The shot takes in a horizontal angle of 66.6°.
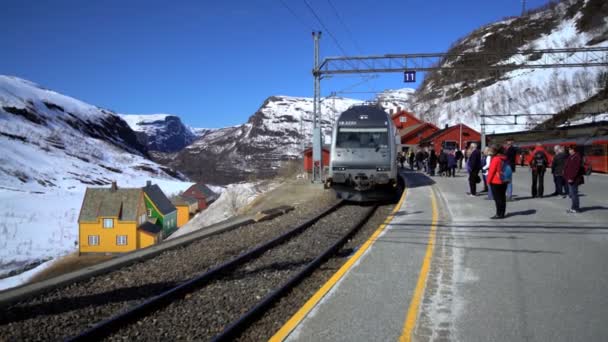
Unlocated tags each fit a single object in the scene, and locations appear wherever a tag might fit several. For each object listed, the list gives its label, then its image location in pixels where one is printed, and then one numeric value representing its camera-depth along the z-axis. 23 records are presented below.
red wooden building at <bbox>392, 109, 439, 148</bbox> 67.19
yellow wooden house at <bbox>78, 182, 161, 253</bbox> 39.53
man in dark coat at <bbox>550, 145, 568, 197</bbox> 12.09
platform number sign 23.65
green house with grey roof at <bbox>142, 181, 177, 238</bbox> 47.69
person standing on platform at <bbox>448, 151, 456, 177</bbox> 22.92
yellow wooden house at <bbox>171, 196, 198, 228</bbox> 59.25
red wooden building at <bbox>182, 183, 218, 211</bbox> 63.41
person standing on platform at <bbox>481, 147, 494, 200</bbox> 10.46
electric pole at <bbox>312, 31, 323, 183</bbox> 22.14
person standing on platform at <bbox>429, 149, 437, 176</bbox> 25.28
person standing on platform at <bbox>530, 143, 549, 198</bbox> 13.16
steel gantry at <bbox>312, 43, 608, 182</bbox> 22.52
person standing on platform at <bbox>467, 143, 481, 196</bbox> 14.28
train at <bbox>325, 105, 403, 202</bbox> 16.11
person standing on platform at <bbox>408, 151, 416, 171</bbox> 33.19
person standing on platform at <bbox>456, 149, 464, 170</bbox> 28.43
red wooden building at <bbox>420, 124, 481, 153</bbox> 58.09
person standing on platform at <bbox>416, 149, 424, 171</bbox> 31.72
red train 26.23
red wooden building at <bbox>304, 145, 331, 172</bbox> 38.18
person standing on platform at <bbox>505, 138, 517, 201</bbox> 14.78
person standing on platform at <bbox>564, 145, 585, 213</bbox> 10.08
